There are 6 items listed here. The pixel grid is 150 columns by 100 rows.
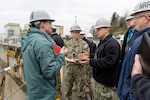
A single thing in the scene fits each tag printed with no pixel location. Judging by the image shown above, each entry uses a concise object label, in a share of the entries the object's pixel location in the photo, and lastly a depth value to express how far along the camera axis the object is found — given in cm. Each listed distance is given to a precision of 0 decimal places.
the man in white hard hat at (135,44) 106
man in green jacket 152
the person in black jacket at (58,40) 309
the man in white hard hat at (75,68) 287
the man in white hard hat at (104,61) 197
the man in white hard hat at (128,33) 253
